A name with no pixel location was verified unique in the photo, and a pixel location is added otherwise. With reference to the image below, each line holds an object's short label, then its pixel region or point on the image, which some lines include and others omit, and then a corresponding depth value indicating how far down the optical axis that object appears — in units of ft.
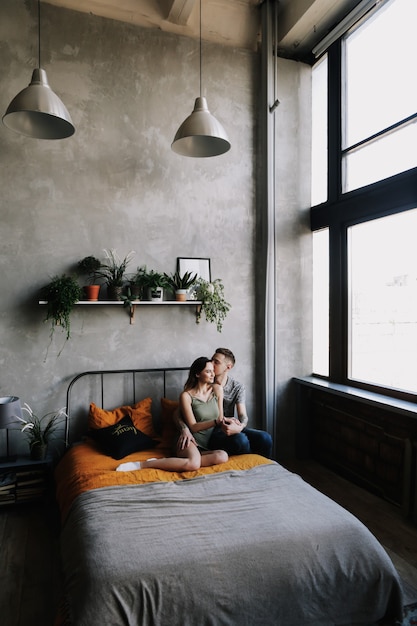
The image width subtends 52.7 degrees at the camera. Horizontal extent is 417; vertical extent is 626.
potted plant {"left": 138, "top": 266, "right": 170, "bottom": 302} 13.06
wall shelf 12.34
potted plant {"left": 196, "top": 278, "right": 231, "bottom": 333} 13.76
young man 11.35
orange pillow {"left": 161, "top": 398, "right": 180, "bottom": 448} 12.37
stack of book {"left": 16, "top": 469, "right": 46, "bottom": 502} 11.28
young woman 10.38
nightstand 11.16
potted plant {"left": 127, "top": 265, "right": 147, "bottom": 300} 13.04
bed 6.22
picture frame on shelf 14.01
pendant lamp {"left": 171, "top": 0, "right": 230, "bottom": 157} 9.52
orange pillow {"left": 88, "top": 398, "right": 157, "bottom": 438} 12.41
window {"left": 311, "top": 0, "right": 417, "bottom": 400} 11.79
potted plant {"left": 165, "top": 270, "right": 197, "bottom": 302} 13.51
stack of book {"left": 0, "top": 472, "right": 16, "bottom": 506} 11.10
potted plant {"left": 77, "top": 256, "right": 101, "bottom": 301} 12.51
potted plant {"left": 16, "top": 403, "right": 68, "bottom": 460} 11.75
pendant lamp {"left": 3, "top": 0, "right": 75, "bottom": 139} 8.63
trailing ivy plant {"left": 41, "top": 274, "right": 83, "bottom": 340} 11.85
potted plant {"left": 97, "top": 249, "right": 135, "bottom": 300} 12.82
